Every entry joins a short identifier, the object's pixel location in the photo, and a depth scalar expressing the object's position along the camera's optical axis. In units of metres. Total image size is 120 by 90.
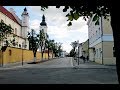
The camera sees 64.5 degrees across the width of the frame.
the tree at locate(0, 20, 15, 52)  11.99
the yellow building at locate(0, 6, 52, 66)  14.85
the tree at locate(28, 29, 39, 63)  20.84
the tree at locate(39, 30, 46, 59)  24.50
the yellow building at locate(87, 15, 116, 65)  13.67
